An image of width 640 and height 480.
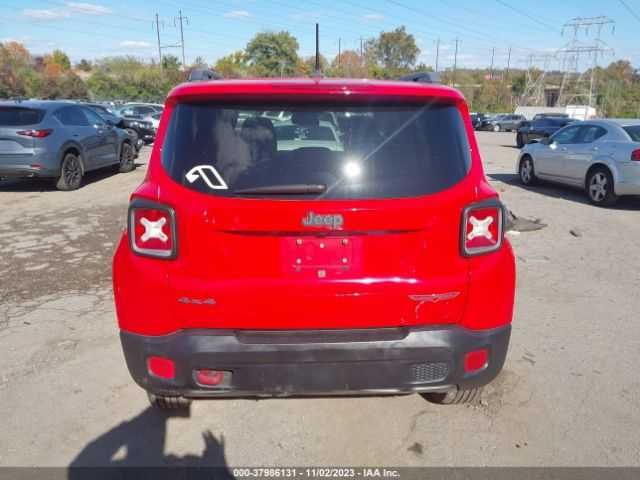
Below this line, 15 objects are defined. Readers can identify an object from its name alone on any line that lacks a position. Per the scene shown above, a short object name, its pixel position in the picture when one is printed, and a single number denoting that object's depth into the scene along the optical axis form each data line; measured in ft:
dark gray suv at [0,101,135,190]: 31.48
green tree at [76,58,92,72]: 401.90
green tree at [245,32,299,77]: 278.75
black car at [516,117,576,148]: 78.69
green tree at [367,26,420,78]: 299.58
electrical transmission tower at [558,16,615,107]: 220.04
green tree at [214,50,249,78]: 288.73
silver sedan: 29.27
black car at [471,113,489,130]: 158.96
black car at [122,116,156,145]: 67.92
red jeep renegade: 7.63
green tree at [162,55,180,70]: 299.50
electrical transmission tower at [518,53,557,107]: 249.14
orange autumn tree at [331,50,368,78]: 262.28
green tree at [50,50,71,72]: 364.99
